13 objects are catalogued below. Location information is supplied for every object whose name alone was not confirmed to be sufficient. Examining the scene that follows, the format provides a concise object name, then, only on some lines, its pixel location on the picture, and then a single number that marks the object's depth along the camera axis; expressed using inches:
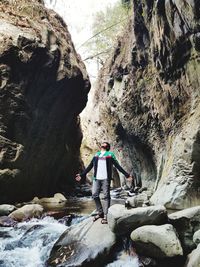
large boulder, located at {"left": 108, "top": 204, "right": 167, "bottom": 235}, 145.6
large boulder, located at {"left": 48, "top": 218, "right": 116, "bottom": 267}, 141.6
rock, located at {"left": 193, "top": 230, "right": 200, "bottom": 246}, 132.6
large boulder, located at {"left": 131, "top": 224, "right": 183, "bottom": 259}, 129.5
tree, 794.9
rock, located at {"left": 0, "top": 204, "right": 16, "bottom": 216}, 256.0
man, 165.1
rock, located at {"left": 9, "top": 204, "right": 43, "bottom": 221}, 238.1
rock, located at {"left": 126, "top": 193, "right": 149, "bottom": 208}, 260.4
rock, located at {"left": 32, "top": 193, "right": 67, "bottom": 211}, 309.5
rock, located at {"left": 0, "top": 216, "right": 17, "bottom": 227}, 221.1
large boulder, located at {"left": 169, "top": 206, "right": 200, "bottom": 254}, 138.1
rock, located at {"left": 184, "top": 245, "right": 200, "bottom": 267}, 116.7
